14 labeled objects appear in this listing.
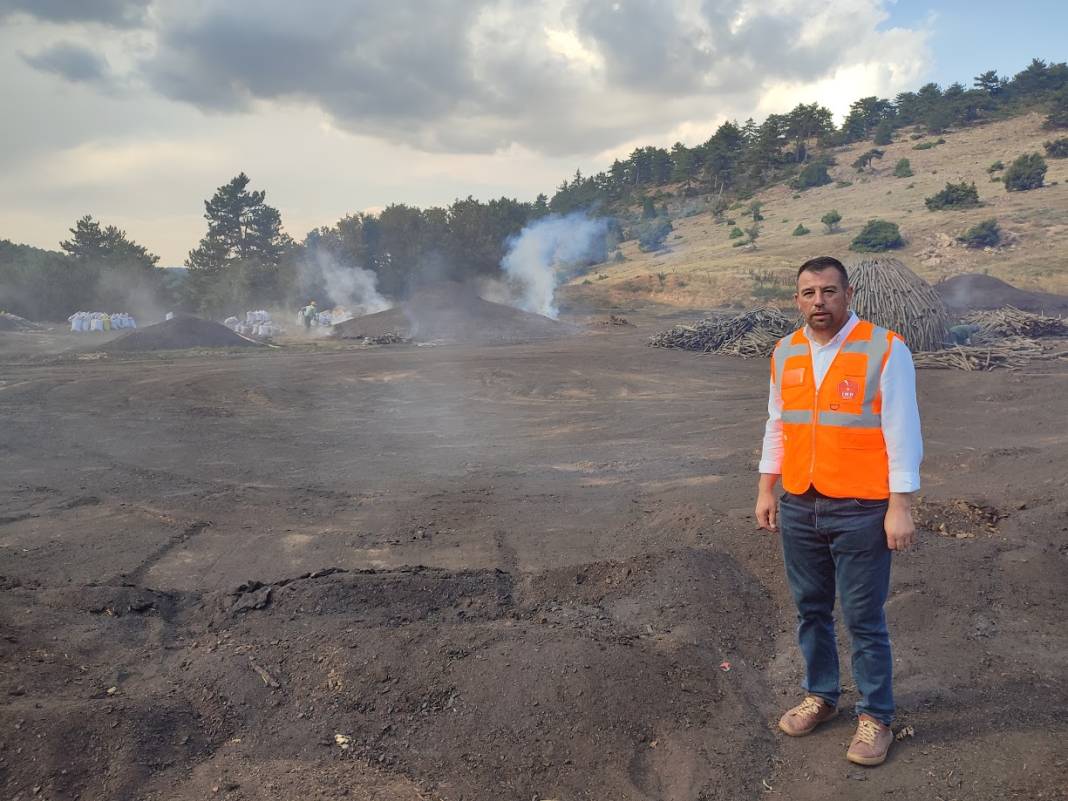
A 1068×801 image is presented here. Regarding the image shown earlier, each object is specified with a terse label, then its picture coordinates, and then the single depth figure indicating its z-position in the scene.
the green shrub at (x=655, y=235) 50.88
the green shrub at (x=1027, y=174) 37.06
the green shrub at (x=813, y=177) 51.03
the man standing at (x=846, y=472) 2.72
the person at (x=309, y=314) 30.17
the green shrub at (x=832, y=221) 39.25
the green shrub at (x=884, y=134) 55.25
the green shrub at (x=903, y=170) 46.81
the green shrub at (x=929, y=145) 51.06
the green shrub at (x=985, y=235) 31.47
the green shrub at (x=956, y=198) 36.69
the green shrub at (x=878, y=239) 33.94
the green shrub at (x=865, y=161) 50.75
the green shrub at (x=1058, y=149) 41.75
